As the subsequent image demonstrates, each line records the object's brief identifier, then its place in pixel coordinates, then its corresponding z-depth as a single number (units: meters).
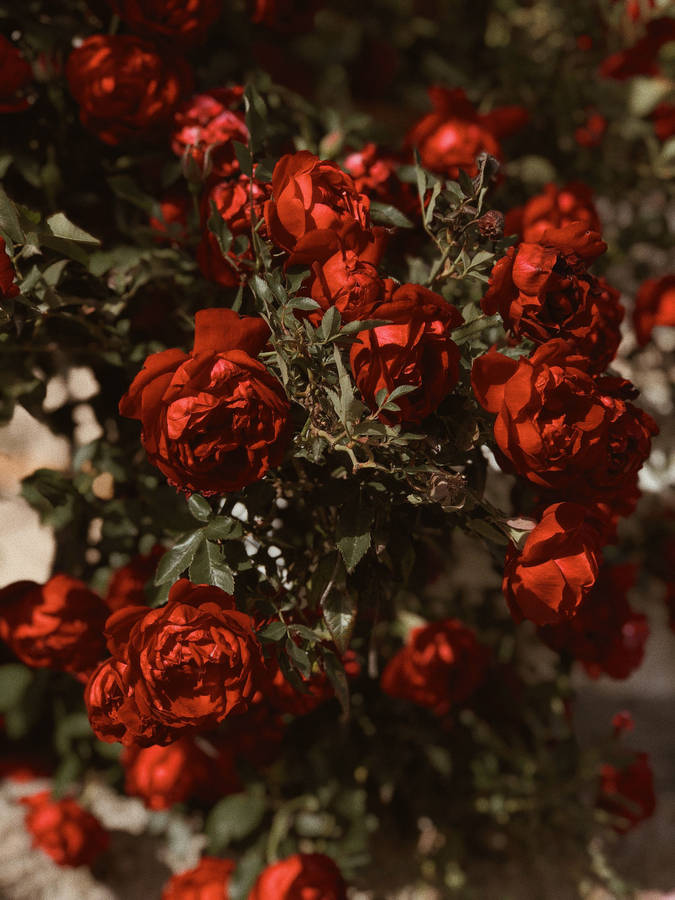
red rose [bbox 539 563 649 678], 0.93
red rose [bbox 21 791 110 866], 1.07
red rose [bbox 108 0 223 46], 0.84
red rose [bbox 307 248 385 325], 0.61
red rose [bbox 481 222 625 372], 0.62
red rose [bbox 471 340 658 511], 0.59
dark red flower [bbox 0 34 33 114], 0.79
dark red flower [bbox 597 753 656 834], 1.19
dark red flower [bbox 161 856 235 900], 1.01
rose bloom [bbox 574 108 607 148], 1.48
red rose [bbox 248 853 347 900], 0.91
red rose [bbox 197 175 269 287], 0.74
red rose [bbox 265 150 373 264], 0.63
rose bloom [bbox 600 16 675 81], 1.44
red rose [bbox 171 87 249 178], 0.80
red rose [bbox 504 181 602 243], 0.95
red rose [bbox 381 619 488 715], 1.01
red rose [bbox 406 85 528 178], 0.98
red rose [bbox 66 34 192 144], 0.83
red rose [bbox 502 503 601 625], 0.63
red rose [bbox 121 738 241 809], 1.04
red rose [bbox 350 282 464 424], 0.59
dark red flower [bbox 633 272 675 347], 1.26
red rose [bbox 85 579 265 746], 0.59
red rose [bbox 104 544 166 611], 0.91
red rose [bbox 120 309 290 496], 0.56
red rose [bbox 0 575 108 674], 0.85
